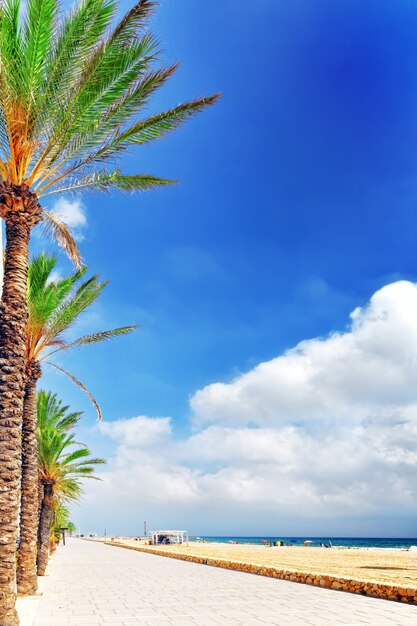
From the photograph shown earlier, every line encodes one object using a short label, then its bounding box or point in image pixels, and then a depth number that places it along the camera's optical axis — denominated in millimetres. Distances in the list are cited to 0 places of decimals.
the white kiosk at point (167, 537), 41447
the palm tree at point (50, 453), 20953
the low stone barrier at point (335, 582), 9734
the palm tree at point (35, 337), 13047
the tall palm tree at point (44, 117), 8039
